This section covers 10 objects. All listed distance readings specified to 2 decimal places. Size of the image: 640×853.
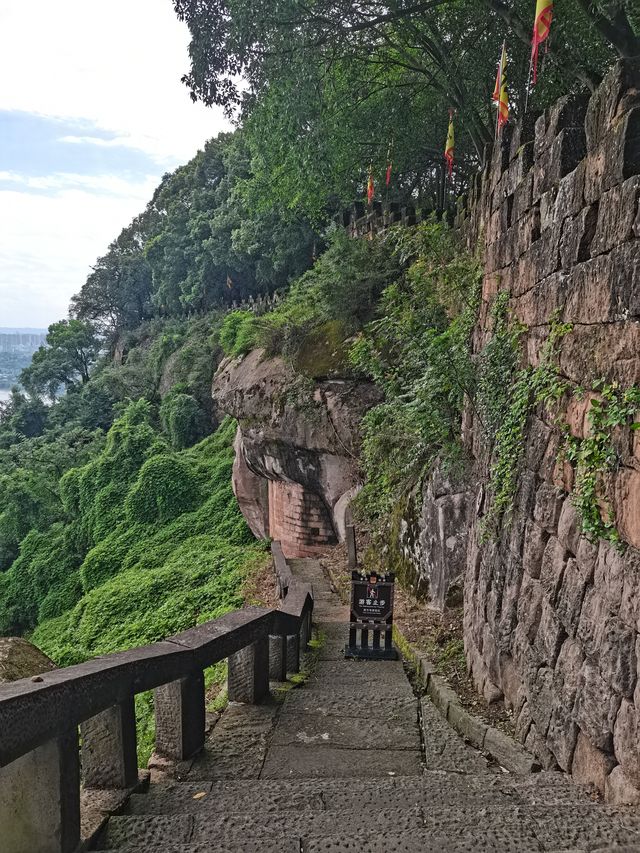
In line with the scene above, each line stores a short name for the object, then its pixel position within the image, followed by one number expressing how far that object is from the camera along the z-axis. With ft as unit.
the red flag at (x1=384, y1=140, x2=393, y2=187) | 52.70
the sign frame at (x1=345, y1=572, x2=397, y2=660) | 21.67
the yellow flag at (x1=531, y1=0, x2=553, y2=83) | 21.99
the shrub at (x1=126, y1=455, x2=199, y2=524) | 66.28
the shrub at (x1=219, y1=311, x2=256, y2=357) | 51.19
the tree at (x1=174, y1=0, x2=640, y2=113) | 28.91
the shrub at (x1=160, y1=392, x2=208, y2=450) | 87.61
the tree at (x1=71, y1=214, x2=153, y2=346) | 146.20
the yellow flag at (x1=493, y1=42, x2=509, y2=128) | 27.22
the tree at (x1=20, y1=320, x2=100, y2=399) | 134.72
